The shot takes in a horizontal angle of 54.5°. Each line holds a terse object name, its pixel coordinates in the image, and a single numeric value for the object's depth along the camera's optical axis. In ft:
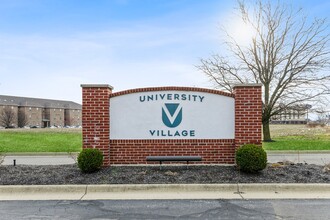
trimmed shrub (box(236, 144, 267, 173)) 28.30
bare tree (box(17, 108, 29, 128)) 392.88
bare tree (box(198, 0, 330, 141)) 80.38
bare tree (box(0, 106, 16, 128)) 358.02
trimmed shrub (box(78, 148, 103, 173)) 29.30
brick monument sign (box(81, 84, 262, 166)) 32.76
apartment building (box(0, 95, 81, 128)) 394.11
